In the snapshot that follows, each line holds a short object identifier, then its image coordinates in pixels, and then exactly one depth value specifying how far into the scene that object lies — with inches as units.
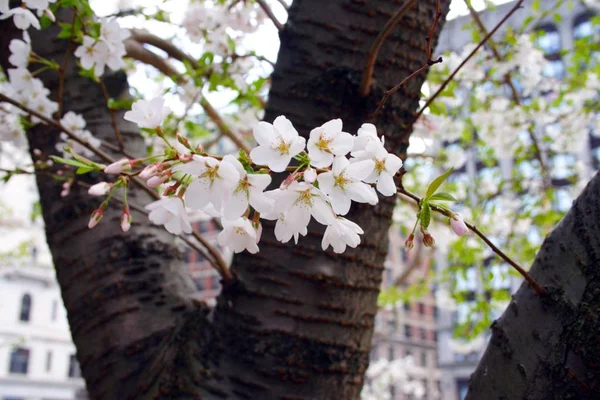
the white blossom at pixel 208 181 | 24.3
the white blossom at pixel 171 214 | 28.4
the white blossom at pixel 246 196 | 24.9
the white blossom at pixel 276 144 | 24.9
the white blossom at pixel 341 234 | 28.6
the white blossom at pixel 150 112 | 30.1
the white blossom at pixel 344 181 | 25.3
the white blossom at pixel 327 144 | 25.4
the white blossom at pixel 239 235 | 29.7
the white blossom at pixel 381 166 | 26.4
